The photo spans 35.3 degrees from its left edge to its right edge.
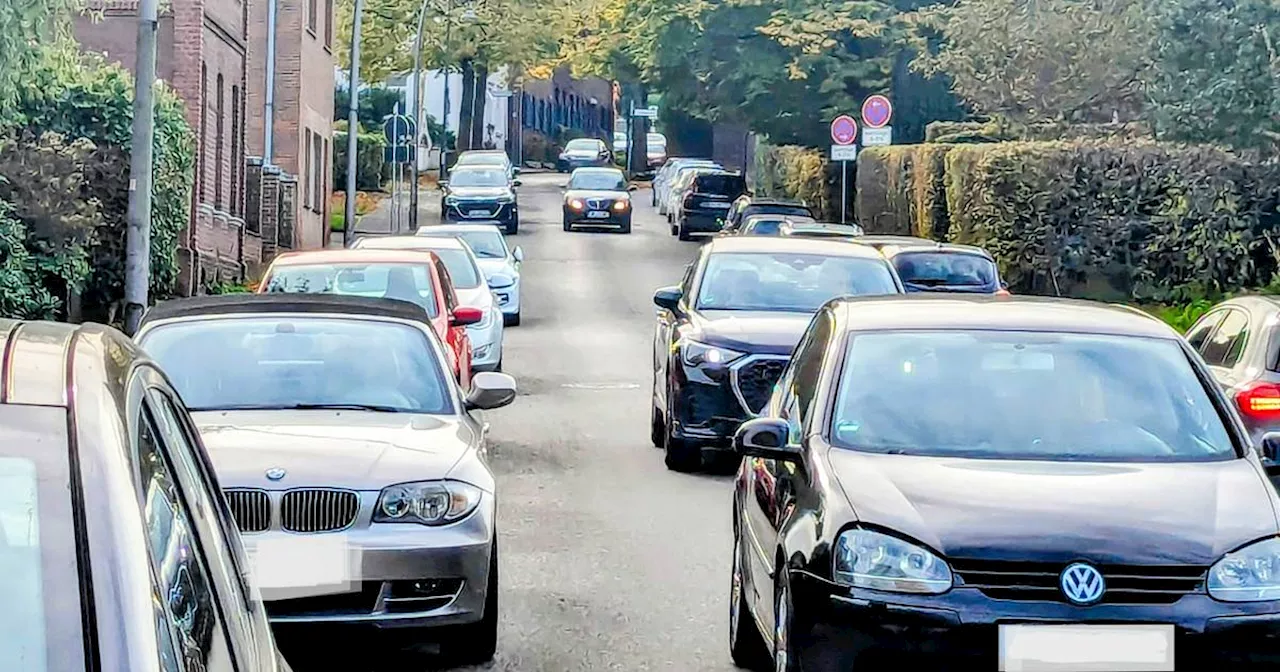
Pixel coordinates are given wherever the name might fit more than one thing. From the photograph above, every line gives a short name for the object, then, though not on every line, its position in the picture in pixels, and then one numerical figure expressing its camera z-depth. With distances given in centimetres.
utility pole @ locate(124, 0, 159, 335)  1545
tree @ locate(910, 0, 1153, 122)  3284
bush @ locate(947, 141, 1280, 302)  2580
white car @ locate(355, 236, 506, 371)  1975
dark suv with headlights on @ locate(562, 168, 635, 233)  5169
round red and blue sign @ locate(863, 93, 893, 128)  3188
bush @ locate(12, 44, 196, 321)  2062
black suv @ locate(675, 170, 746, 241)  4991
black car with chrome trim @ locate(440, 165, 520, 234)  4772
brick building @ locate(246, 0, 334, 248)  3841
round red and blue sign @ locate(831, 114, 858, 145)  3384
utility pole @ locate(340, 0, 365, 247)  3688
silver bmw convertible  743
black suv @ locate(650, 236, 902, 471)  1373
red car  1535
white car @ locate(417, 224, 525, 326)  2820
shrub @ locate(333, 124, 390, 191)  6066
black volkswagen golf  584
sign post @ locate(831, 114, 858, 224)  3378
